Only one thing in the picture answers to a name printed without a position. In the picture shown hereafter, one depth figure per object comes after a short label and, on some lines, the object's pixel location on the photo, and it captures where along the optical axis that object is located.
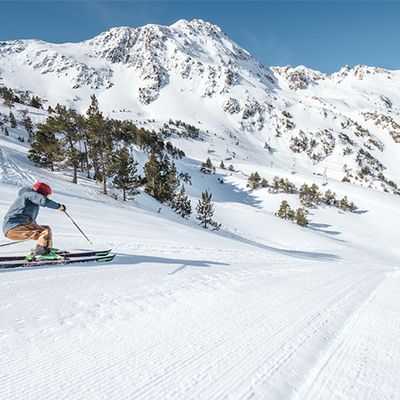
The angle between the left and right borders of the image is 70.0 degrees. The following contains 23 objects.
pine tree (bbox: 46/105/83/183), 32.00
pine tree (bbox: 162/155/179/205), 44.38
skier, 6.36
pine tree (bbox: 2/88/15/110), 86.88
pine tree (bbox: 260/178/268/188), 95.07
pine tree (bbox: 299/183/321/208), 83.31
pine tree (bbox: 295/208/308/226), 59.31
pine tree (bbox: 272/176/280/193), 90.45
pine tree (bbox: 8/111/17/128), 67.93
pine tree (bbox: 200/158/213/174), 103.70
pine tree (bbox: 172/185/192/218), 44.88
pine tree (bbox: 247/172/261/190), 93.99
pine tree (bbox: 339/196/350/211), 81.56
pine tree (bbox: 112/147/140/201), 33.34
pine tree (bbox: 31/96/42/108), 113.19
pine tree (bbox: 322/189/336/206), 85.75
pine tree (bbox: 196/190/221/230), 47.22
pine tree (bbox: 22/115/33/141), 62.52
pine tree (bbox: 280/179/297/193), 89.44
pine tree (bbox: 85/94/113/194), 32.69
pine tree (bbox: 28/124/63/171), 32.28
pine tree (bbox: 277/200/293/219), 68.00
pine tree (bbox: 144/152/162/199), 44.14
